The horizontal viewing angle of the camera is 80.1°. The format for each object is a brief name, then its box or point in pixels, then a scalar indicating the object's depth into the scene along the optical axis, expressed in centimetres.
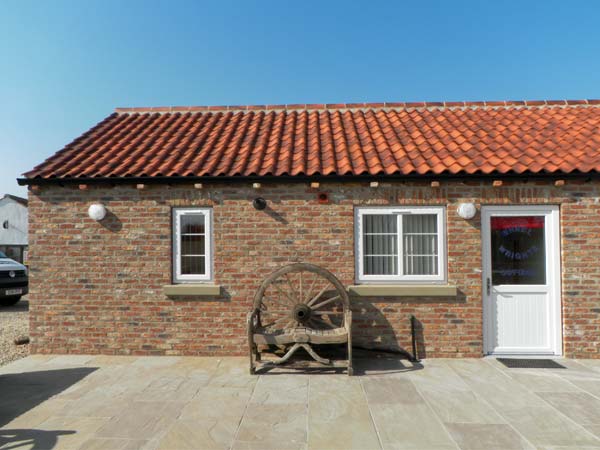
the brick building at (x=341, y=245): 568
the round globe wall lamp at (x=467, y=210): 566
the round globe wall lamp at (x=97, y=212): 595
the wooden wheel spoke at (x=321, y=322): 574
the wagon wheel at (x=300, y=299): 546
